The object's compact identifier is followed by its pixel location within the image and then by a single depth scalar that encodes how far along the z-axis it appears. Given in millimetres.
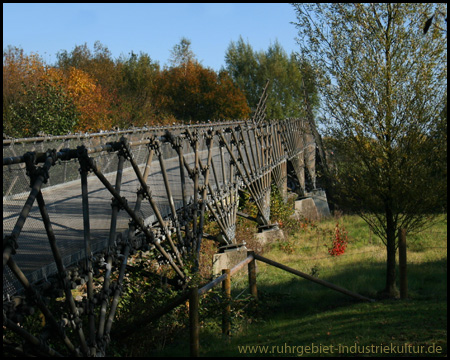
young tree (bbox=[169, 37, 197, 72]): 60781
